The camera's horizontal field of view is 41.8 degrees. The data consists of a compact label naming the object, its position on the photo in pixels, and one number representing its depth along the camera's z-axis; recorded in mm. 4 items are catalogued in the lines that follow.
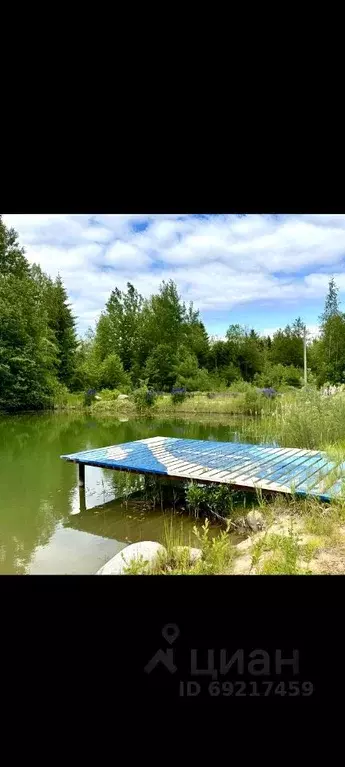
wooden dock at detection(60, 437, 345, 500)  3143
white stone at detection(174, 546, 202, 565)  2420
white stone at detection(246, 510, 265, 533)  3113
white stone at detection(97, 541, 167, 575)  2357
